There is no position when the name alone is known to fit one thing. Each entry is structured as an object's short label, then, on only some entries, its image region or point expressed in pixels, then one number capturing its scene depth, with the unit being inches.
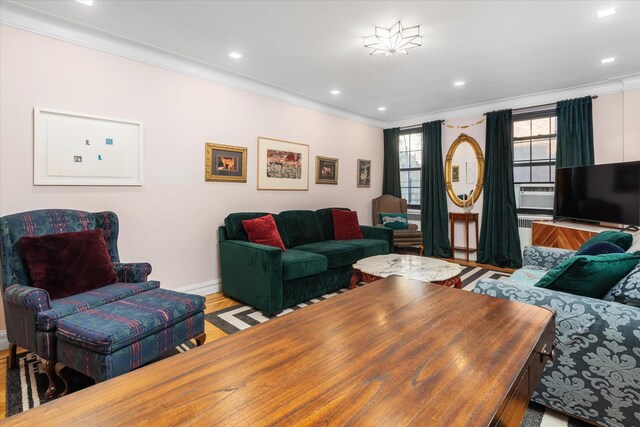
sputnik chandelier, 109.7
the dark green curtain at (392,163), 241.3
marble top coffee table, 109.0
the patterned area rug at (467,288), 65.2
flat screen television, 139.2
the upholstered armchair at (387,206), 232.4
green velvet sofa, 120.6
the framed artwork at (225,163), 143.7
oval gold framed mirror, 209.3
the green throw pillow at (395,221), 218.4
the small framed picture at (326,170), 195.9
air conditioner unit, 186.9
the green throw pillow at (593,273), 64.4
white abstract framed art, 102.2
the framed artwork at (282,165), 165.6
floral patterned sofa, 55.6
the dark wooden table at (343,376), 28.5
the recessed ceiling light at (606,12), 97.7
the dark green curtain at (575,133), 166.4
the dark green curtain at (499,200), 191.8
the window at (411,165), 239.1
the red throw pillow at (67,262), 82.6
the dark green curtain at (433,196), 220.5
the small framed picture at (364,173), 227.5
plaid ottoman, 67.6
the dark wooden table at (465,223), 206.5
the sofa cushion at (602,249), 81.1
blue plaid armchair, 73.0
